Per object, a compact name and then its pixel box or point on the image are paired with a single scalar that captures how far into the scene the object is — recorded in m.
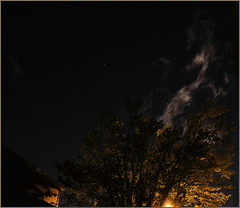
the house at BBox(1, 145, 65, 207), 9.70
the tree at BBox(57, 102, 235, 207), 9.95
